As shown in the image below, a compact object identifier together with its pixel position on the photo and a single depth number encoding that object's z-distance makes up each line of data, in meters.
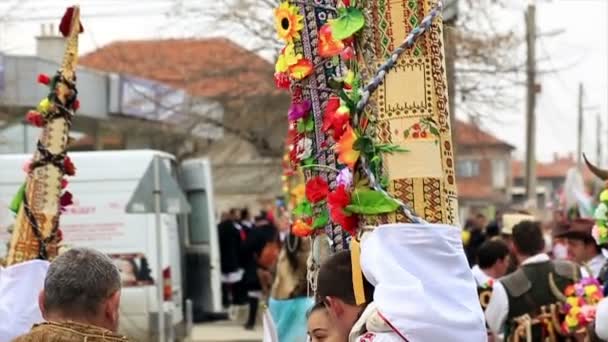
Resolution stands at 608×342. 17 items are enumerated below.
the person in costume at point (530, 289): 8.77
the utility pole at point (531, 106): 25.38
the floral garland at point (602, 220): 7.82
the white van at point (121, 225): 15.55
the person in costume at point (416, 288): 3.99
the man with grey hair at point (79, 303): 4.10
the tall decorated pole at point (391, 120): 4.27
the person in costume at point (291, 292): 8.89
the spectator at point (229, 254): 21.81
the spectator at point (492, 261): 10.21
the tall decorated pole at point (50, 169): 7.09
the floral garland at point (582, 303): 8.08
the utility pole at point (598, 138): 66.33
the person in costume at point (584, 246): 9.37
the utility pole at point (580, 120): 49.49
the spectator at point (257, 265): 21.39
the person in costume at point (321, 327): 4.40
